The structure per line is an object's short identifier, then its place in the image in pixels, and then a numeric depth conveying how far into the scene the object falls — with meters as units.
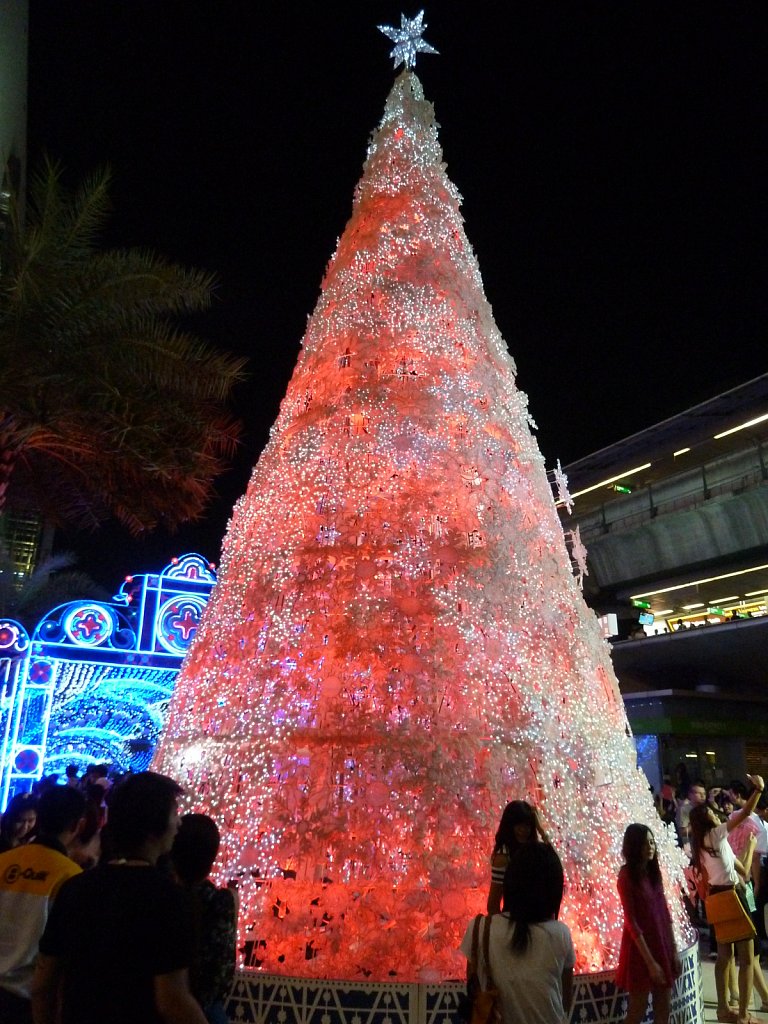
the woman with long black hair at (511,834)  3.36
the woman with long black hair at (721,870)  5.39
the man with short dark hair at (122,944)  1.88
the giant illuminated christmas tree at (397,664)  3.97
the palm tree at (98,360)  7.69
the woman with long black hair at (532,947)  2.42
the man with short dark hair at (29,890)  2.81
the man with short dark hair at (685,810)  8.30
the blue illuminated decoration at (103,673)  12.53
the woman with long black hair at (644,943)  3.73
